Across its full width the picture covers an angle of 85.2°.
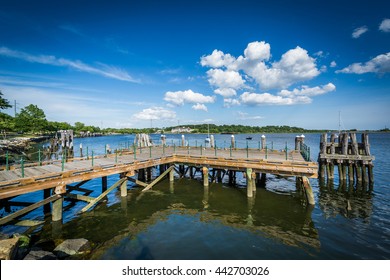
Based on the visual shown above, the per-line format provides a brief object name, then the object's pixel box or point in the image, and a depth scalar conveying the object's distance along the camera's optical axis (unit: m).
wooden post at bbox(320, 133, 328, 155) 23.62
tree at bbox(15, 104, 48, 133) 70.94
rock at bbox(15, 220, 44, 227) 11.51
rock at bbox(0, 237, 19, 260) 6.29
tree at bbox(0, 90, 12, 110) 34.19
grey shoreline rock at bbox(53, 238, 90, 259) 8.95
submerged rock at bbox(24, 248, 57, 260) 7.86
